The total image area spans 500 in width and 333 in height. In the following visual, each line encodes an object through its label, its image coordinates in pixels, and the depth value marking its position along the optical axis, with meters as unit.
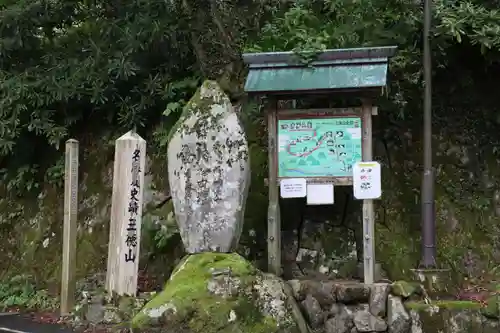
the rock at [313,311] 6.46
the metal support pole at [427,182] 6.88
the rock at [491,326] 6.09
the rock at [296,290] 6.58
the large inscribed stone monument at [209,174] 6.59
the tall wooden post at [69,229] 7.69
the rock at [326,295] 6.58
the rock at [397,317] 6.18
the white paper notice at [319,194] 6.89
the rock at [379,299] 6.39
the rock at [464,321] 6.13
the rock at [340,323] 6.45
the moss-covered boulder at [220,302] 5.48
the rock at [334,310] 6.54
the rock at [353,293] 6.50
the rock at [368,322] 6.30
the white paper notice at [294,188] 6.97
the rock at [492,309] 6.10
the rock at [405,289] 6.37
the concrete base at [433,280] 6.60
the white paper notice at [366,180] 6.73
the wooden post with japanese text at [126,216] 7.29
